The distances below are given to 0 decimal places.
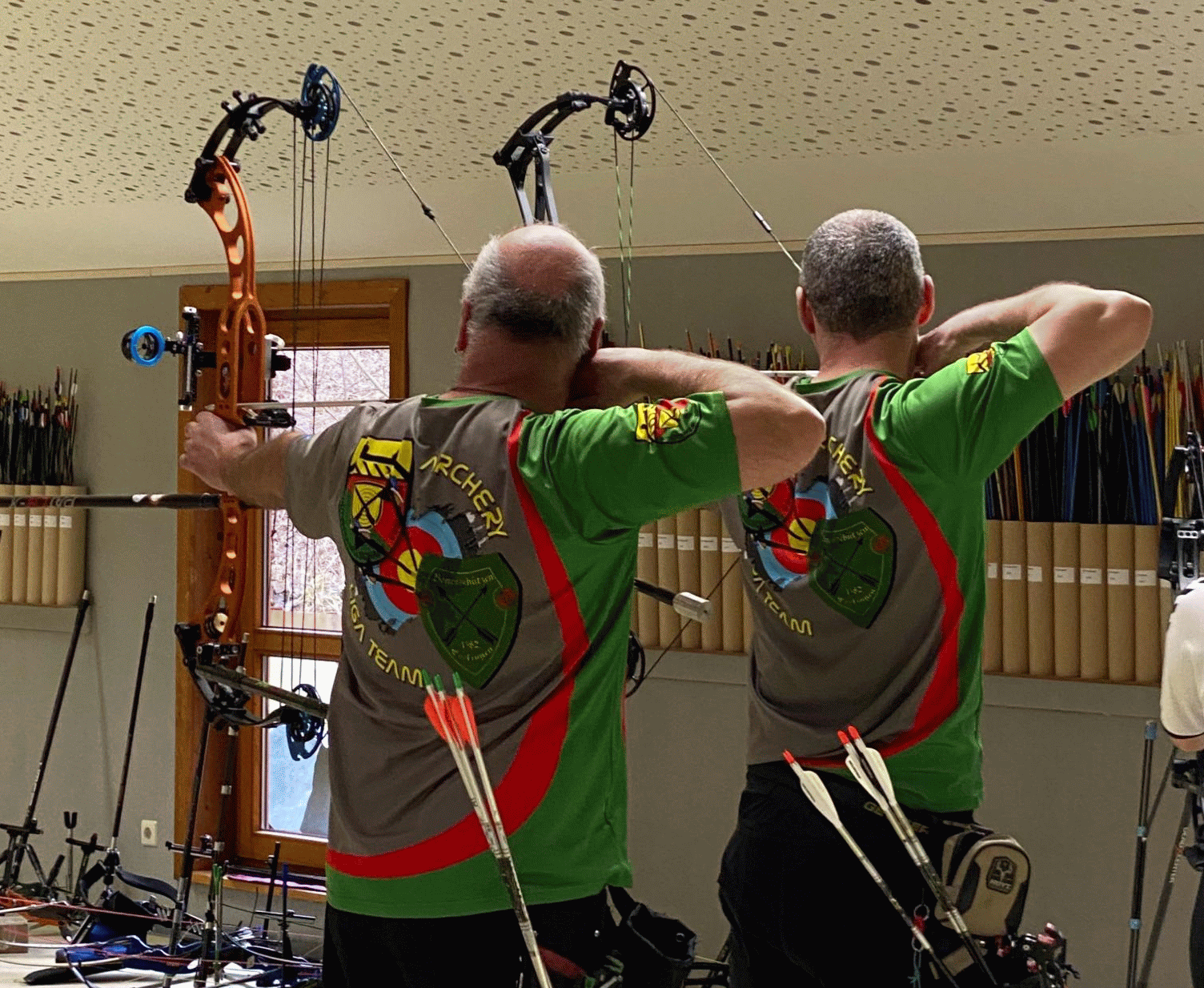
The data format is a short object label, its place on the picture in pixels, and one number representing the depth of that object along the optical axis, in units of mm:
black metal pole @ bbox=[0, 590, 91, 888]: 3988
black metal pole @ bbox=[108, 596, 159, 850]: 4152
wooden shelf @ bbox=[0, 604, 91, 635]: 4742
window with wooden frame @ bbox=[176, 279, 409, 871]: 4406
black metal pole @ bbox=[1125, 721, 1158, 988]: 3004
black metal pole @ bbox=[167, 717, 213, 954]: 3246
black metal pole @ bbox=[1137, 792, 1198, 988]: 2945
